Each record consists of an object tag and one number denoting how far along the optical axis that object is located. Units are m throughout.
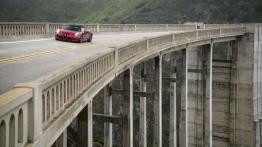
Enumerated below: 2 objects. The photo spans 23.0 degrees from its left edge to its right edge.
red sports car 35.56
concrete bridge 8.27
